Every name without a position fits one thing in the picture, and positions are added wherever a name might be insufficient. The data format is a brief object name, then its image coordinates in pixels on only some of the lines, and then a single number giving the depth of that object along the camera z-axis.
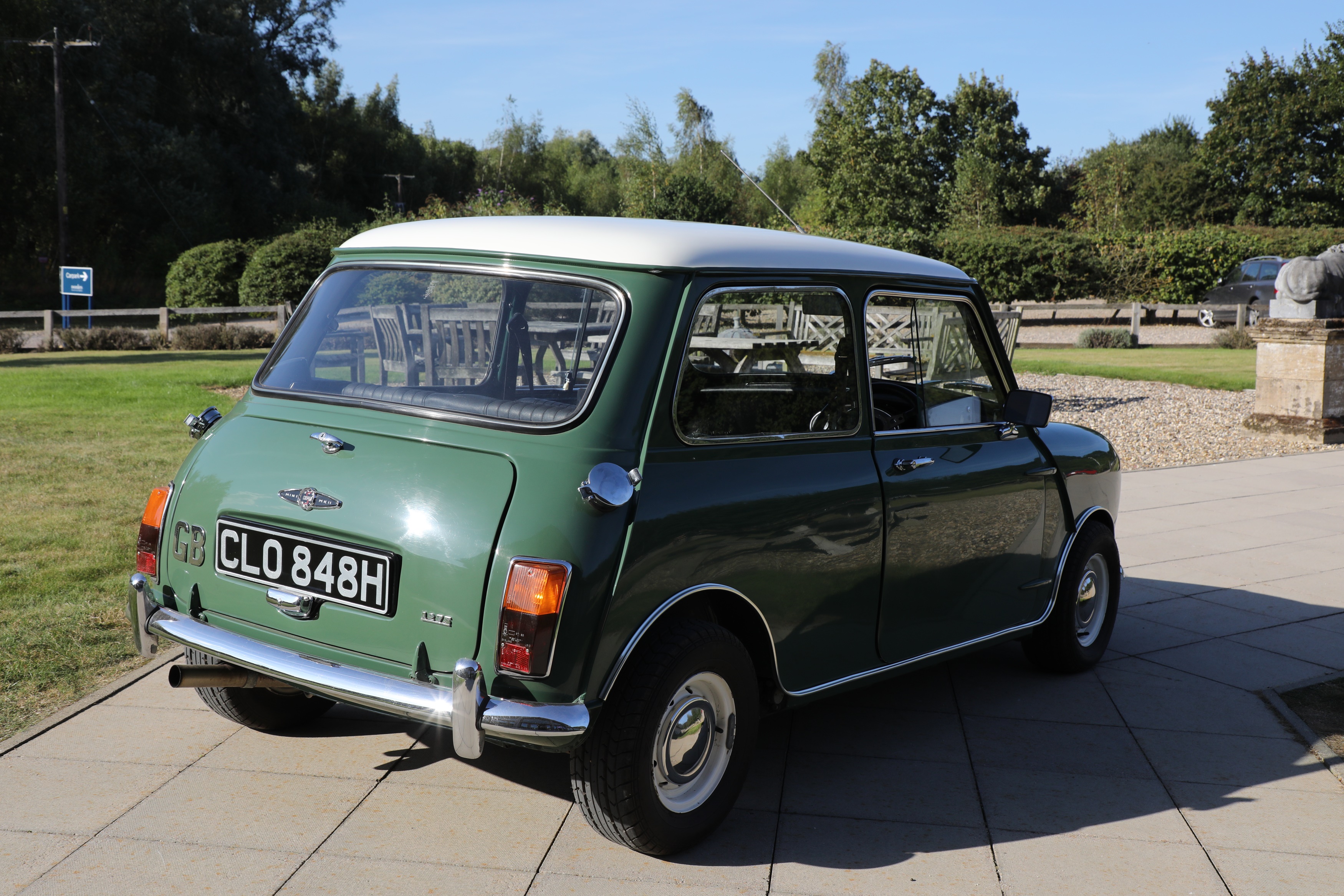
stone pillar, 12.74
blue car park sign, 27.20
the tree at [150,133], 42.34
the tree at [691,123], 49.16
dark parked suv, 29.69
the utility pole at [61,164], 34.50
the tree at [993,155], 47.50
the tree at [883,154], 56.38
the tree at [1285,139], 51.81
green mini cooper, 2.96
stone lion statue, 12.66
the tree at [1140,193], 52.16
